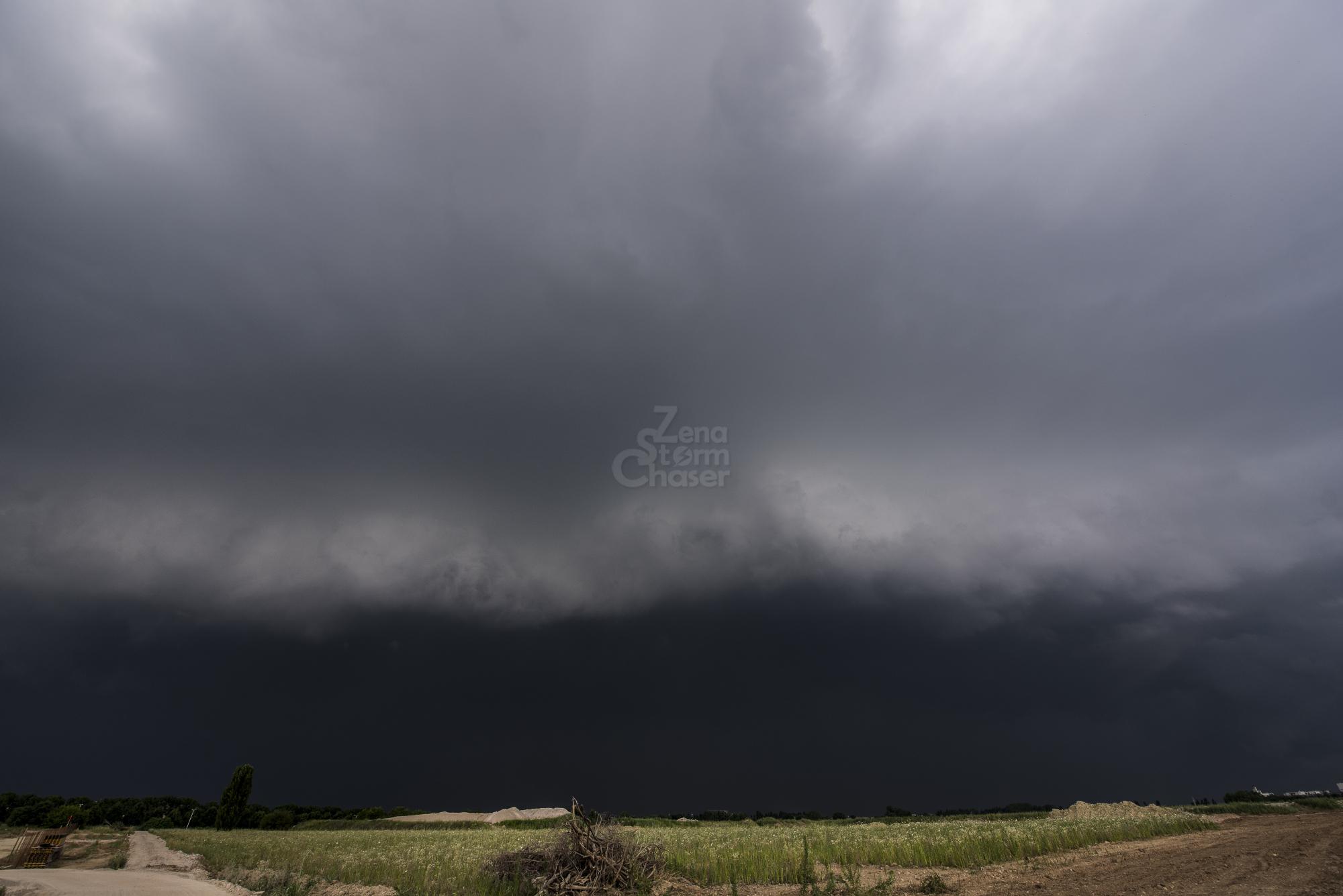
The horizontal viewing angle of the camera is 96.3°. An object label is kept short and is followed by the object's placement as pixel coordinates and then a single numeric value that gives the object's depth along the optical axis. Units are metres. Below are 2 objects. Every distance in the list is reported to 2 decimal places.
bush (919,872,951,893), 17.92
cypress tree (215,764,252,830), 83.81
